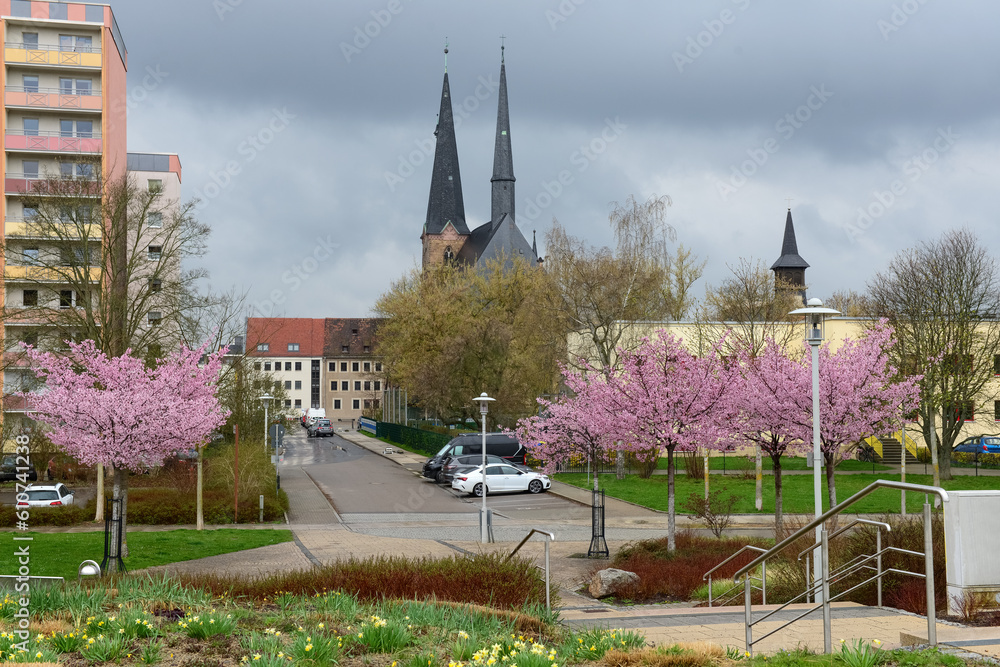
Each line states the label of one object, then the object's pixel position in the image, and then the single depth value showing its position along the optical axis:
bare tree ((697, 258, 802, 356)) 42.16
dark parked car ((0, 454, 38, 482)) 39.08
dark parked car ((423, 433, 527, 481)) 41.06
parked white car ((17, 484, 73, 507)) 28.57
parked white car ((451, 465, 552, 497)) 35.81
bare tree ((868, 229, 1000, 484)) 35.62
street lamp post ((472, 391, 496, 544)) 23.14
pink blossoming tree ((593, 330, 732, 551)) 19.91
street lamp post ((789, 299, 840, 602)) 16.11
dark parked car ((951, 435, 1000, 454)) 48.91
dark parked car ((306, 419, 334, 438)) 84.38
